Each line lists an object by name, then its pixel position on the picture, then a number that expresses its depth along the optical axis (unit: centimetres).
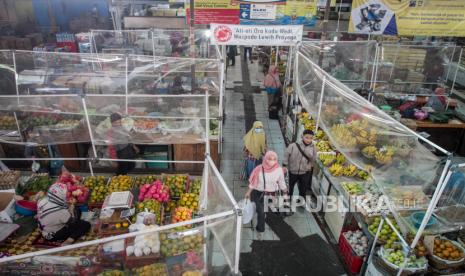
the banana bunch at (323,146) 679
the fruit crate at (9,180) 600
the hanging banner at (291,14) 819
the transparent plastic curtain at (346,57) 866
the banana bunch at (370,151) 538
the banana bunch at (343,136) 602
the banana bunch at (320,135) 735
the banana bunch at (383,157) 498
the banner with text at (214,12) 794
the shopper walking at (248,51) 1702
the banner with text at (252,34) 768
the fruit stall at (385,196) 446
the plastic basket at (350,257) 505
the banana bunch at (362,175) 600
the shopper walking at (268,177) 531
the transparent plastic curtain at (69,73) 862
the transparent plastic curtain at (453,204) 446
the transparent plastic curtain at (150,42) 1147
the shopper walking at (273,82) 1023
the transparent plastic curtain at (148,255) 355
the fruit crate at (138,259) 400
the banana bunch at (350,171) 604
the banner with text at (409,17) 862
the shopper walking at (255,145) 648
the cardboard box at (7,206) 548
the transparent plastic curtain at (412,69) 1009
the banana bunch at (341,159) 642
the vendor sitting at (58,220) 487
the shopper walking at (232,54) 1573
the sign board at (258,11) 805
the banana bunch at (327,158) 635
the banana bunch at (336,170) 604
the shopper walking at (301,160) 595
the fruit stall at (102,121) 660
